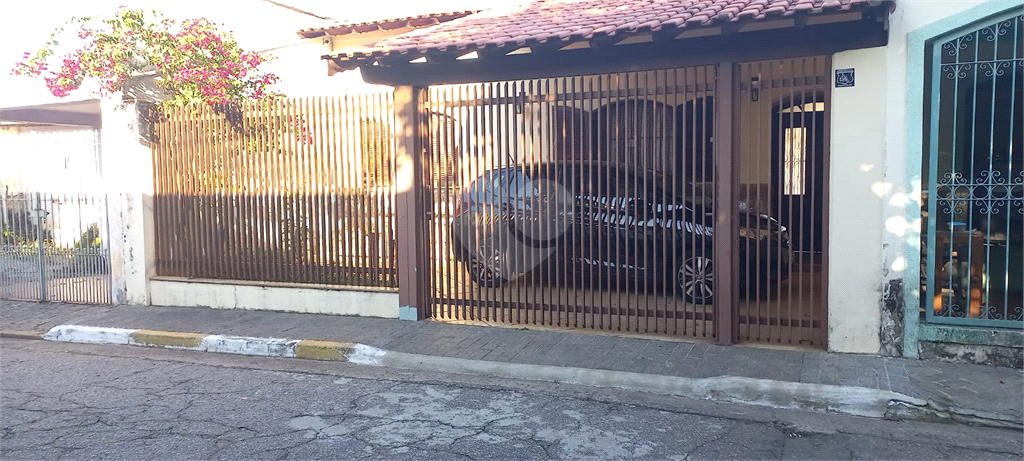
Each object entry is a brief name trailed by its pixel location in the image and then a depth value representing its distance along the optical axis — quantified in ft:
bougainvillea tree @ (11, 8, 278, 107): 28.22
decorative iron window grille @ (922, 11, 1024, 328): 18.39
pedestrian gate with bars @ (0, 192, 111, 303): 30.01
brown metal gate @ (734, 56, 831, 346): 19.74
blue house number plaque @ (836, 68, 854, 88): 19.21
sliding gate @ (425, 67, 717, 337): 21.75
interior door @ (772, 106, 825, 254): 19.63
